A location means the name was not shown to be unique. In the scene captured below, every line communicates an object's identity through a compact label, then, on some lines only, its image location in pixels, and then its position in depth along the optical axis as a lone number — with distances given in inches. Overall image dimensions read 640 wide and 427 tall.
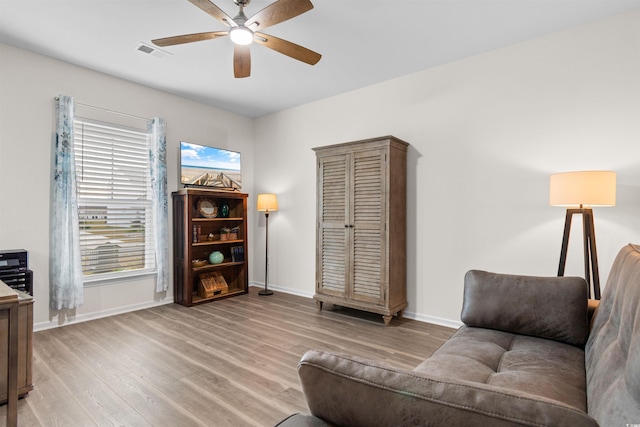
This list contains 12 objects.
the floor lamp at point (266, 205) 193.5
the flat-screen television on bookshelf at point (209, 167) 175.8
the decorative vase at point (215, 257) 182.1
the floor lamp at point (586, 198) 92.1
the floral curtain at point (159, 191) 163.9
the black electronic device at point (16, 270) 112.5
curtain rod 142.0
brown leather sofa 25.5
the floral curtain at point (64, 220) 133.0
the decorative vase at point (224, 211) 193.0
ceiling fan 84.5
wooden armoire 138.2
